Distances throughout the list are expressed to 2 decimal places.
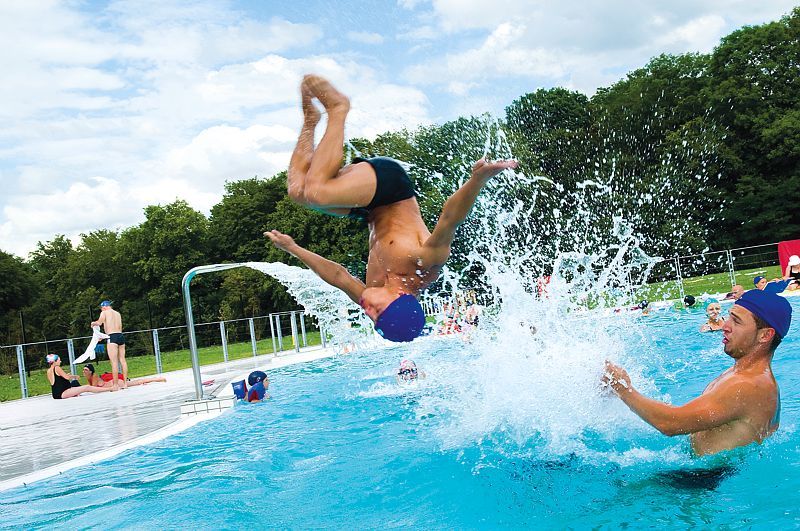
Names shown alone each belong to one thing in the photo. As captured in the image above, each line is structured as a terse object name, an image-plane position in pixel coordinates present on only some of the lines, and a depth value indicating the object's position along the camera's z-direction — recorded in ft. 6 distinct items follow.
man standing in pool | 13.15
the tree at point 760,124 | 118.11
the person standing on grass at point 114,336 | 48.75
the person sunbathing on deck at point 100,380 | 51.83
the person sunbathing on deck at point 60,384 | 48.60
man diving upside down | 15.75
